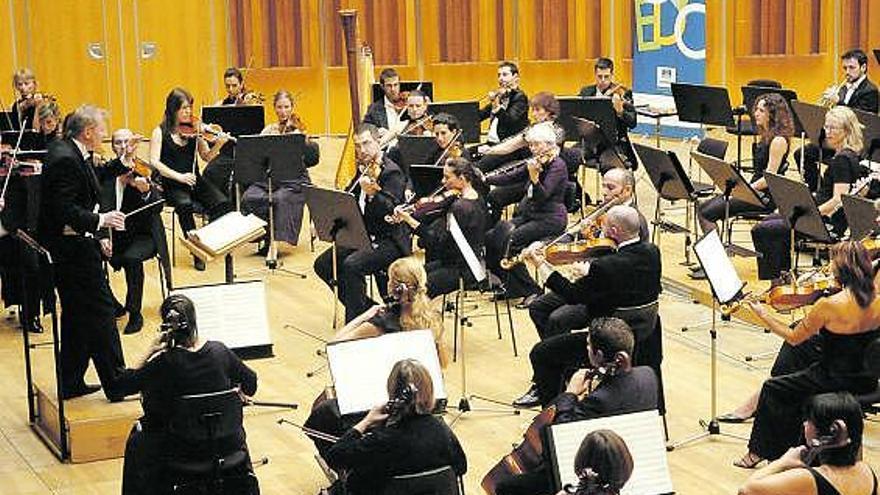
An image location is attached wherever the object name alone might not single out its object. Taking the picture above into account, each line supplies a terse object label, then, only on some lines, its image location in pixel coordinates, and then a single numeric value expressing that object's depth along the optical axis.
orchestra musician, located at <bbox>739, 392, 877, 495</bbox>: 5.73
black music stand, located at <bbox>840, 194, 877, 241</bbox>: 9.07
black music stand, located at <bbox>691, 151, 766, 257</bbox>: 10.36
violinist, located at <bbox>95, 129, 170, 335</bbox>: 10.62
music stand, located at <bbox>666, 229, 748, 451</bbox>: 7.79
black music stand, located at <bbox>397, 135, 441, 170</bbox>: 11.98
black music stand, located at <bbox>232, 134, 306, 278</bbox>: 11.98
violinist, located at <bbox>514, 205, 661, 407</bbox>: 8.02
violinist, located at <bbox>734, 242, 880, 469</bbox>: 7.43
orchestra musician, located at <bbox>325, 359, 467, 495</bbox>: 6.22
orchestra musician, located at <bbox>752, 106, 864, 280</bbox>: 10.38
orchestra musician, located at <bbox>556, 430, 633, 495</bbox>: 5.36
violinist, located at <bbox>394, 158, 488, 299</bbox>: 9.82
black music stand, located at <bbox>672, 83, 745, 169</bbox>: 13.12
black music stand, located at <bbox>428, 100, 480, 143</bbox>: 13.61
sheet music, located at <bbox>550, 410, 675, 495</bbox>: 6.21
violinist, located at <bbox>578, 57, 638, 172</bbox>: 12.91
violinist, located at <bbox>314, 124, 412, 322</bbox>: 10.48
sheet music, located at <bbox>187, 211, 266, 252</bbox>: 9.84
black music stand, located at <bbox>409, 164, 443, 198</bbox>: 10.39
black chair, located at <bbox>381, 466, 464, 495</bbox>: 6.27
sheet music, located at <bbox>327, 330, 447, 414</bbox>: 7.13
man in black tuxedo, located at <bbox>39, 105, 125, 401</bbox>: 8.20
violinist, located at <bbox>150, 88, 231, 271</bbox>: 12.23
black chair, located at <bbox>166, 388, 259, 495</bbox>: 6.73
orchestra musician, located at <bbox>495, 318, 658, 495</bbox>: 6.78
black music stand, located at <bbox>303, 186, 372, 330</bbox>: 9.88
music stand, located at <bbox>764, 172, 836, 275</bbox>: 9.62
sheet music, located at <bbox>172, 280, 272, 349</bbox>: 8.04
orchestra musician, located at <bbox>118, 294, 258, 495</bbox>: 6.79
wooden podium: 8.26
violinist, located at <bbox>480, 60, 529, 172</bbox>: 13.48
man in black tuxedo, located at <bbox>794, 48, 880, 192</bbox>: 13.29
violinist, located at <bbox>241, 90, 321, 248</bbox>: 12.73
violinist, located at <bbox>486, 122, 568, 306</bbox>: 10.52
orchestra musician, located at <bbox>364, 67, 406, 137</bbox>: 13.37
